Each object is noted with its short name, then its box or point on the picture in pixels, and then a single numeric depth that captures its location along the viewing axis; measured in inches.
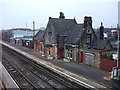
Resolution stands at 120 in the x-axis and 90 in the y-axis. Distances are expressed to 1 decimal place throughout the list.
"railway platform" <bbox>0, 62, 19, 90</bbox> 843.9
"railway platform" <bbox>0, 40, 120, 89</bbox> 881.5
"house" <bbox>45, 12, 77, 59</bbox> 1596.9
